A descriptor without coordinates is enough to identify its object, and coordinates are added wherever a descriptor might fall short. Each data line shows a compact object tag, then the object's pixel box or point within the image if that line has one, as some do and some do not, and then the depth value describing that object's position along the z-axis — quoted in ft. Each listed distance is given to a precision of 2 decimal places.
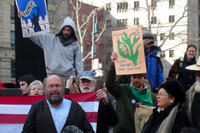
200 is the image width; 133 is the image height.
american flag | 23.15
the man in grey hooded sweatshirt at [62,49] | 27.48
